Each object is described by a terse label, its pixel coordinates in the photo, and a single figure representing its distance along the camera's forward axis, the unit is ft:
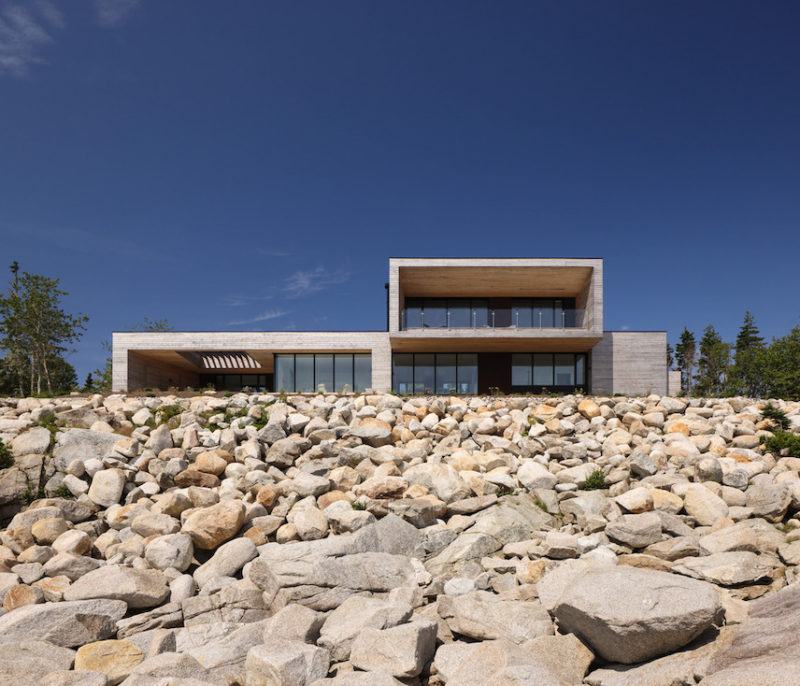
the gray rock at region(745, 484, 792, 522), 30.48
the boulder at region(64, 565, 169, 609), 24.84
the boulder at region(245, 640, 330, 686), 18.07
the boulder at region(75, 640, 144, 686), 20.03
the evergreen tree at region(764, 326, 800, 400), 104.58
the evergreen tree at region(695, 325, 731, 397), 151.26
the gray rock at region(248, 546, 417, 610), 25.21
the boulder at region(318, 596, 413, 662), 20.51
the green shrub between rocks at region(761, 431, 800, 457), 38.60
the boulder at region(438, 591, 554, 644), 20.21
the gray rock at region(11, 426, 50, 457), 38.70
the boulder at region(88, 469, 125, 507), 35.12
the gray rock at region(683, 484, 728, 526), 30.27
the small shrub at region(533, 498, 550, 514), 32.73
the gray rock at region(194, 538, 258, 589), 27.20
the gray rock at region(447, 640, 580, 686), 15.78
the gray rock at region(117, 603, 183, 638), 23.47
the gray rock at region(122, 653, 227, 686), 17.85
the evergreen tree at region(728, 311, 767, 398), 120.88
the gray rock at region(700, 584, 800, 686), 13.48
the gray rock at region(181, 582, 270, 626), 24.21
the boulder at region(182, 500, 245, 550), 29.53
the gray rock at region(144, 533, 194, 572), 28.40
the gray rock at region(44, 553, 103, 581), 28.17
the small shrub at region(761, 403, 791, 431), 43.62
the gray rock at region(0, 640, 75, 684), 18.86
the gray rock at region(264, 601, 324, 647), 21.09
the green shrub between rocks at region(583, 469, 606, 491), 34.47
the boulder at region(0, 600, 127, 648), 22.13
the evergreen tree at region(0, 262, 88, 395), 110.22
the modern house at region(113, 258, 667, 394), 86.28
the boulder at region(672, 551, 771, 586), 22.77
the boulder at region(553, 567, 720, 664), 16.83
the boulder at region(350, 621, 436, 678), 18.29
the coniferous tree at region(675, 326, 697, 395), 216.74
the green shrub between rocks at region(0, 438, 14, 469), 37.63
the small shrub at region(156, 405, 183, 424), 45.75
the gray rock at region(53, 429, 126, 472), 38.22
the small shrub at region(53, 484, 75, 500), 35.99
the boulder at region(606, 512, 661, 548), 27.40
